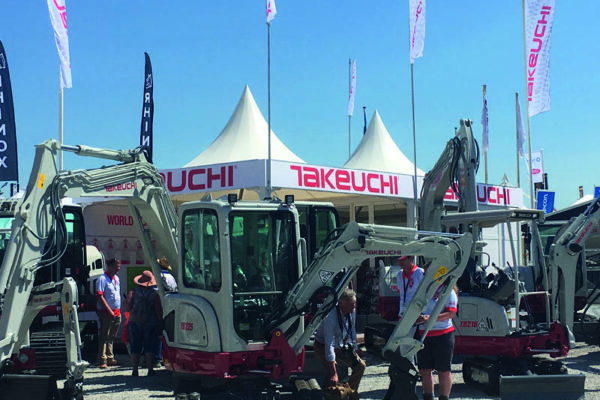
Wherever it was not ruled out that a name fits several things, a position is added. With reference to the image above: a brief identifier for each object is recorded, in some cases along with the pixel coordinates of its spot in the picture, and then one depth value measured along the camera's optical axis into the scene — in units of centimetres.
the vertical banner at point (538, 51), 2108
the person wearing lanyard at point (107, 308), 1287
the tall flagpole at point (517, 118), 3219
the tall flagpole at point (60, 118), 1952
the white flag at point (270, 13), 1905
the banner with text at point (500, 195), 2084
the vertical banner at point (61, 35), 1839
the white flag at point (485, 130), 3297
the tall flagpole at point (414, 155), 1897
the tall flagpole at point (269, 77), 1805
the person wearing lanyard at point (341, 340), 863
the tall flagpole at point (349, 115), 3059
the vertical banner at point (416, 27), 2066
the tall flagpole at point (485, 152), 3284
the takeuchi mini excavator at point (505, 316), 991
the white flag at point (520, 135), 3189
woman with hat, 1151
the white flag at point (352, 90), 3045
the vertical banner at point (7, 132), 1648
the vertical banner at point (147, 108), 1922
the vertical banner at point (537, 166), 3275
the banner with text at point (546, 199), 2830
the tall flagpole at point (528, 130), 2170
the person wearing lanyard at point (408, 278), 920
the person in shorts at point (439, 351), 822
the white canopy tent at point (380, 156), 2503
